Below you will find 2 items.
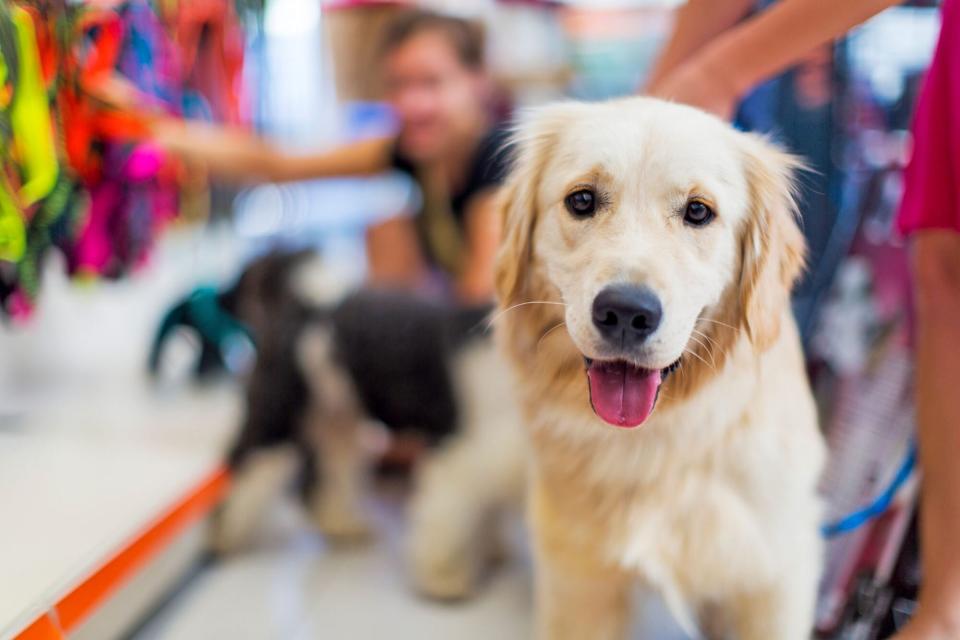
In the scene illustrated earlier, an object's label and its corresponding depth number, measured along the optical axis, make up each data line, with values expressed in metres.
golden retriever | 0.77
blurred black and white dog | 1.34
